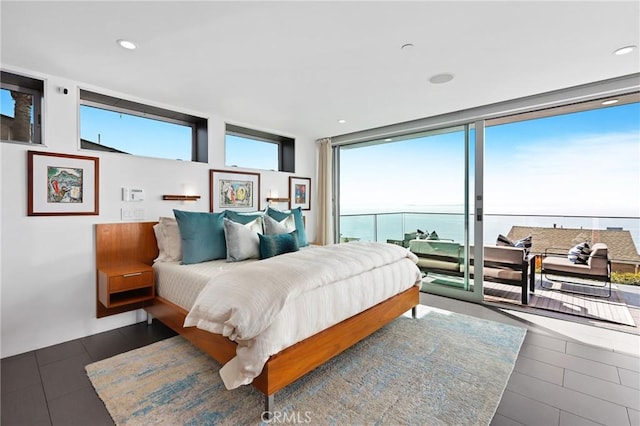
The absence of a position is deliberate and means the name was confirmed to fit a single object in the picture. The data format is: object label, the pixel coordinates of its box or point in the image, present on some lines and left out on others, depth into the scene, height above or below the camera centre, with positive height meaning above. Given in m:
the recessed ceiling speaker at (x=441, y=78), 2.79 +1.32
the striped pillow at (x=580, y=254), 4.28 -0.63
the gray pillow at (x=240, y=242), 3.10 -0.34
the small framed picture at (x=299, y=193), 5.08 +0.33
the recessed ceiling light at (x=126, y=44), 2.17 +1.27
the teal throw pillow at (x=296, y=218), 4.05 -0.10
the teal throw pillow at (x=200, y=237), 3.02 -0.28
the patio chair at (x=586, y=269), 4.02 -0.83
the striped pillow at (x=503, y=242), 4.49 -0.47
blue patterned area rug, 1.75 -1.23
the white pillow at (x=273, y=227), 3.63 -0.20
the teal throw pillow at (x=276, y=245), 3.16 -0.37
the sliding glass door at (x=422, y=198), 4.05 +0.22
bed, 1.78 -0.87
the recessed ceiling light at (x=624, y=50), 2.29 +1.31
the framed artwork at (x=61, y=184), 2.61 +0.25
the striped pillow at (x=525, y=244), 4.84 -0.54
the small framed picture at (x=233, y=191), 3.99 +0.29
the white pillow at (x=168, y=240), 3.14 -0.32
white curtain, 5.38 +0.35
